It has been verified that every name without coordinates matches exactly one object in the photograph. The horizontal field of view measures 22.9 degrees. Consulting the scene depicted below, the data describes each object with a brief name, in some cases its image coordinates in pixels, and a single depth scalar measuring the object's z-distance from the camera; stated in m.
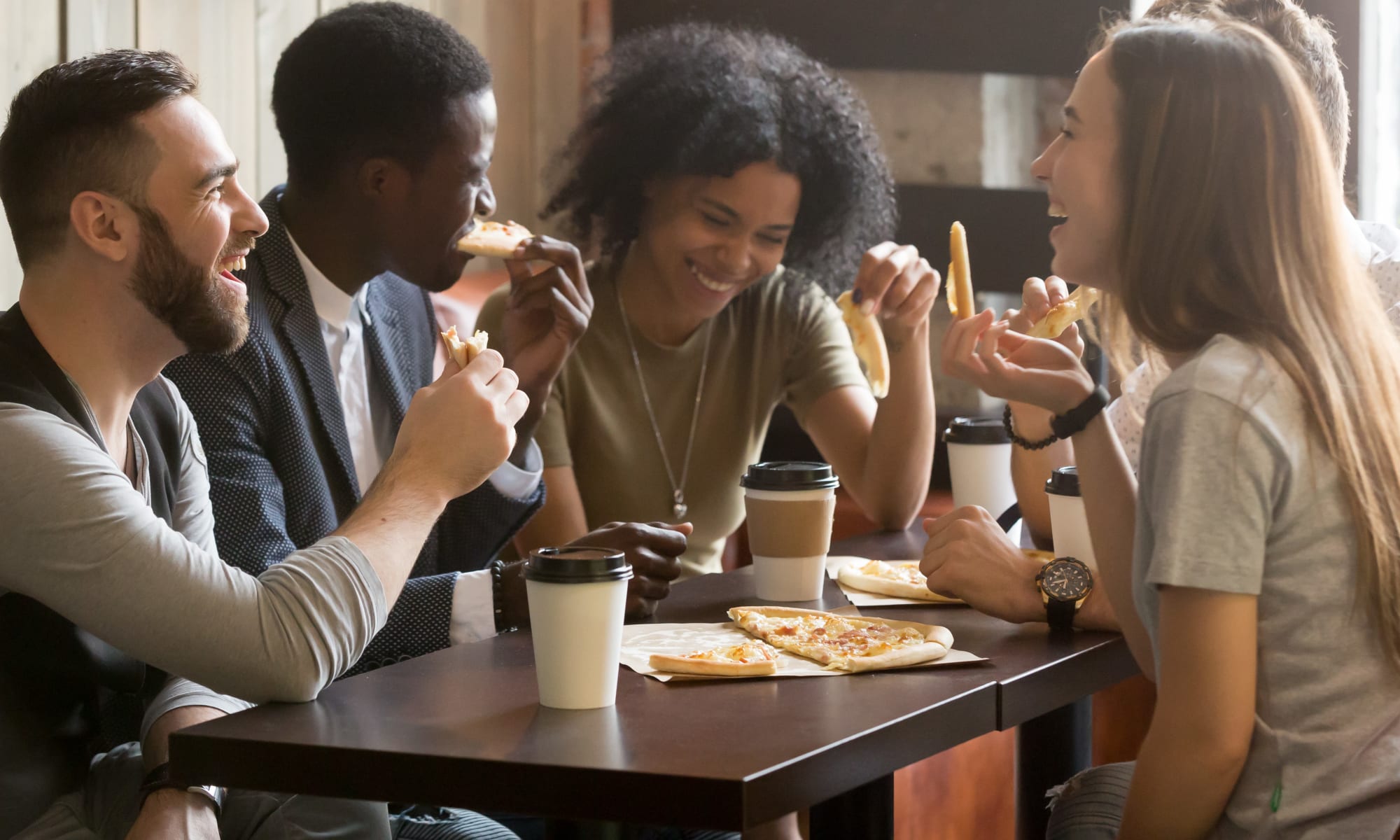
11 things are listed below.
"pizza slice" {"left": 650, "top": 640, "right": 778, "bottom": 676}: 2.60
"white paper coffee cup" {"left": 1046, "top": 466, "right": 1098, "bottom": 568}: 2.90
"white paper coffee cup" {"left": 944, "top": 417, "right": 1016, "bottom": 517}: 3.24
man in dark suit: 3.05
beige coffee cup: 2.87
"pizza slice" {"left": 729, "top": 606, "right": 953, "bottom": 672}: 2.63
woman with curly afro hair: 3.43
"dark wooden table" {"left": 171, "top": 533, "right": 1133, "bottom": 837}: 2.40
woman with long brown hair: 2.46
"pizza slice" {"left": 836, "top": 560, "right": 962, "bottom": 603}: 2.86
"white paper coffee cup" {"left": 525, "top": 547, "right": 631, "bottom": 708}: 2.53
